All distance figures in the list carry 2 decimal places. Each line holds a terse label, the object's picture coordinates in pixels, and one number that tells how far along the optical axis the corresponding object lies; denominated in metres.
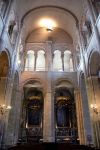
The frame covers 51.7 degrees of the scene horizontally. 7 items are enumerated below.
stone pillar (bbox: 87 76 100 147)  7.35
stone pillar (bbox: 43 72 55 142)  9.38
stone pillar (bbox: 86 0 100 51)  7.03
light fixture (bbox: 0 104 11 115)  7.42
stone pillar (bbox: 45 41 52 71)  11.44
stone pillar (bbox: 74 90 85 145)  9.40
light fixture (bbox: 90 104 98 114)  7.65
